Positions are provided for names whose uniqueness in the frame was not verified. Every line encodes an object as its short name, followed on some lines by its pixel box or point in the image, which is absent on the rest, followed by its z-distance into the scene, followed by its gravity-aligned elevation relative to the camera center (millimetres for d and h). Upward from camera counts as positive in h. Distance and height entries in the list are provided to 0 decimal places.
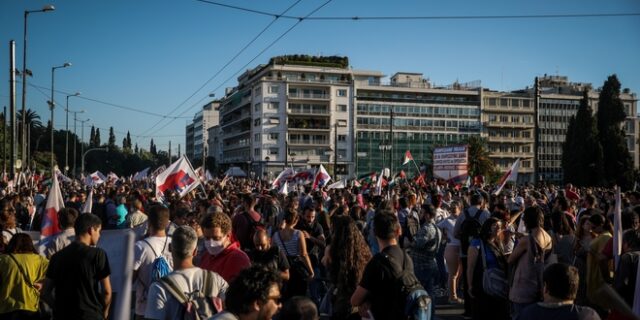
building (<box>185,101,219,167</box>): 126062 +8881
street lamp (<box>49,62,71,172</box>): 37500 +5057
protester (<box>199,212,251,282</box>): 5070 -756
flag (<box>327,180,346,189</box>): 21605 -762
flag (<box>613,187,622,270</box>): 5812 -696
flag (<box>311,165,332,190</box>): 22492 -486
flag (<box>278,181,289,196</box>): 20327 -844
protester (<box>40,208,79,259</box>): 6629 -830
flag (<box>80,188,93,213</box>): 7992 -561
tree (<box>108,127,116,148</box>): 148000 +6878
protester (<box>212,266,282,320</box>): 3234 -735
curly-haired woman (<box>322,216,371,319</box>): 5418 -899
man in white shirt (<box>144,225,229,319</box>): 3969 -832
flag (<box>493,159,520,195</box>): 18166 -291
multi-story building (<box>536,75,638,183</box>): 100188 +7449
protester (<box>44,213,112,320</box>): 5090 -1028
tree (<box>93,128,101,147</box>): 122400 +5046
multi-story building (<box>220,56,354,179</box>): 81312 +7142
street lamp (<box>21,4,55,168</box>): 23395 +4111
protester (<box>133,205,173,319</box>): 5520 -843
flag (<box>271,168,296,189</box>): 23339 -517
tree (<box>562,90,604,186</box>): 62094 +1626
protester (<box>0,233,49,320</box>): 5516 -1096
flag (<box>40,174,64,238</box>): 7121 -656
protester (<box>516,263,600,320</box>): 3807 -895
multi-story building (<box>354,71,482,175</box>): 88125 +7579
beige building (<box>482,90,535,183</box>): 96438 +6417
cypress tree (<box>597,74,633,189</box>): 61094 +3146
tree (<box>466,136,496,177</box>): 71375 +780
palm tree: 88844 +6751
